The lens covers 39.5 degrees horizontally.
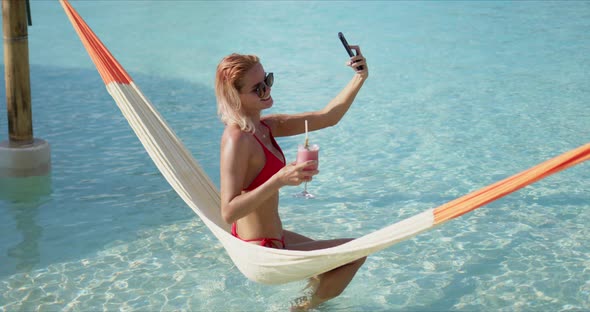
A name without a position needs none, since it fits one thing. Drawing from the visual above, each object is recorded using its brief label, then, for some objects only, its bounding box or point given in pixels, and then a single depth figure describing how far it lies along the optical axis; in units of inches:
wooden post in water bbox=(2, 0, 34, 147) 184.5
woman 111.3
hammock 101.1
